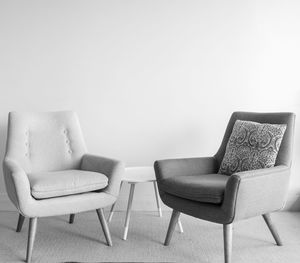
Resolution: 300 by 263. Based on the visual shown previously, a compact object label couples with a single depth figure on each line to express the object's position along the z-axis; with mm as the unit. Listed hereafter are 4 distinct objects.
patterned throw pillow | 2473
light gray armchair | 2264
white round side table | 2637
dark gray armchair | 2109
